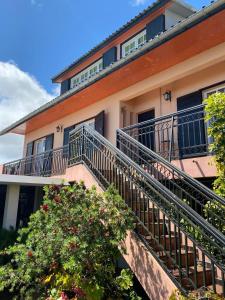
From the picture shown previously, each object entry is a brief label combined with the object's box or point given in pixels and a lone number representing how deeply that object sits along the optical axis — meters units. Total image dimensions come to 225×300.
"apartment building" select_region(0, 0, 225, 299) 4.34
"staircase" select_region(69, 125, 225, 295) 3.64
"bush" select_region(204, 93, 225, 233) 4.59
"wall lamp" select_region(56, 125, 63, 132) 13.49
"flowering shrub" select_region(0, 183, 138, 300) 4.33
